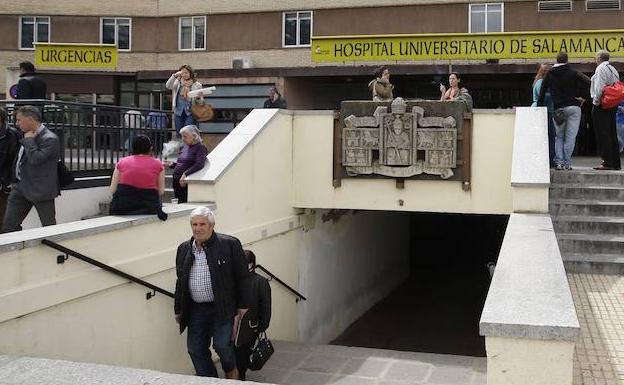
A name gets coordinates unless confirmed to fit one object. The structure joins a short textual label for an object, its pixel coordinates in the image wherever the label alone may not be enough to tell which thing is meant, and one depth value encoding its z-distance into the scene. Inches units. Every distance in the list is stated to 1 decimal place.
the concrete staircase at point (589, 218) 309.6
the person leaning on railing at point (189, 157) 351.3
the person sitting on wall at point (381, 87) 470.9
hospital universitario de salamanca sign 770.2
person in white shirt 379.2
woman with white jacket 448.1
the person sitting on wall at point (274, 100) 544.5
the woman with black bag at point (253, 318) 283.5
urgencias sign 976.3
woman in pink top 279.6
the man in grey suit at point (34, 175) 274.1
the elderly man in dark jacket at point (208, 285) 238.2
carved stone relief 420.5
